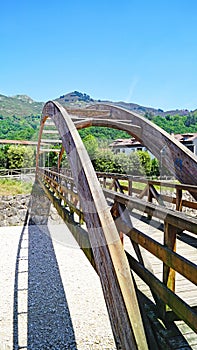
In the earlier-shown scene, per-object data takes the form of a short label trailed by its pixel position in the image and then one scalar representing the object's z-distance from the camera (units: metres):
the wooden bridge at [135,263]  1.42
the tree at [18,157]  19.64
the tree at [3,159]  20.35
